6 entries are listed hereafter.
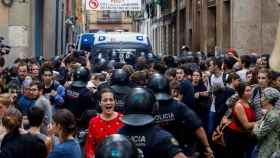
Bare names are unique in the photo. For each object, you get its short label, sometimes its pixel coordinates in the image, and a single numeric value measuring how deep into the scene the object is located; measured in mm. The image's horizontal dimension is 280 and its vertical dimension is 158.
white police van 20188
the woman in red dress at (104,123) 7963
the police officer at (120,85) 9625
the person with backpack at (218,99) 11549
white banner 38156
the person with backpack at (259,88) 10352
